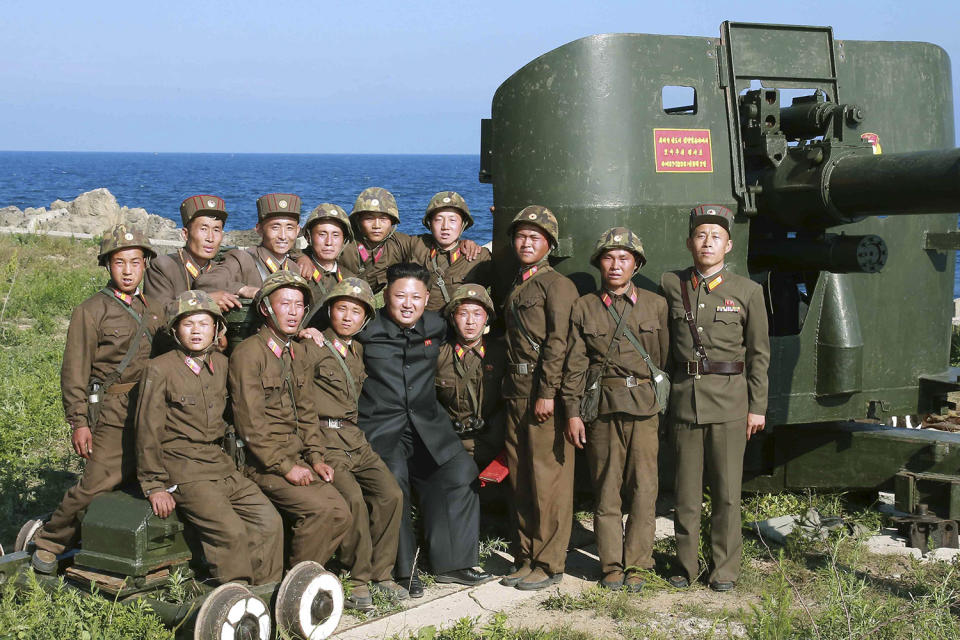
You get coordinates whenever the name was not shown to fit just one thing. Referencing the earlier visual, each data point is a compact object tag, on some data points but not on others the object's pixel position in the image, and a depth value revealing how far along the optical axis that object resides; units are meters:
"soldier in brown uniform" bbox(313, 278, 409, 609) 5.67
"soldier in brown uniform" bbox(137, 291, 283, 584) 5.12
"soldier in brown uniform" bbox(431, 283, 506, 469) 6.21
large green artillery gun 6.21
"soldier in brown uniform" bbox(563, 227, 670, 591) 5.73
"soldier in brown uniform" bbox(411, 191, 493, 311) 6.74
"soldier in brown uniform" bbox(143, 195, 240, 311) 6.08
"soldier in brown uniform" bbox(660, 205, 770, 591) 5.67
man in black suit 5.98
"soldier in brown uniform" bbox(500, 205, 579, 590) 5.91
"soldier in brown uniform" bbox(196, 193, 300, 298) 6.16
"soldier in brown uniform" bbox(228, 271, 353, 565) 5.33
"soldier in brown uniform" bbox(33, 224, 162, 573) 5.52
